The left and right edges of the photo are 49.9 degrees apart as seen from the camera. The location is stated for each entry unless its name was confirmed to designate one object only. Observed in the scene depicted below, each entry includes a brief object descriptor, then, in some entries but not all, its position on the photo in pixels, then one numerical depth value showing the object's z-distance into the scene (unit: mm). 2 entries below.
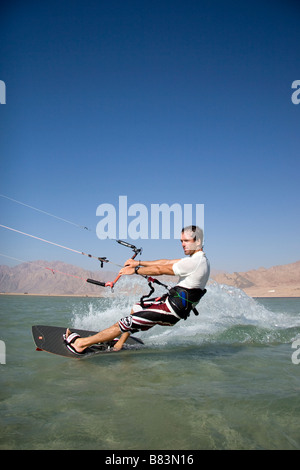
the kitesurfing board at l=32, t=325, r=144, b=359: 6648
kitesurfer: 5969
